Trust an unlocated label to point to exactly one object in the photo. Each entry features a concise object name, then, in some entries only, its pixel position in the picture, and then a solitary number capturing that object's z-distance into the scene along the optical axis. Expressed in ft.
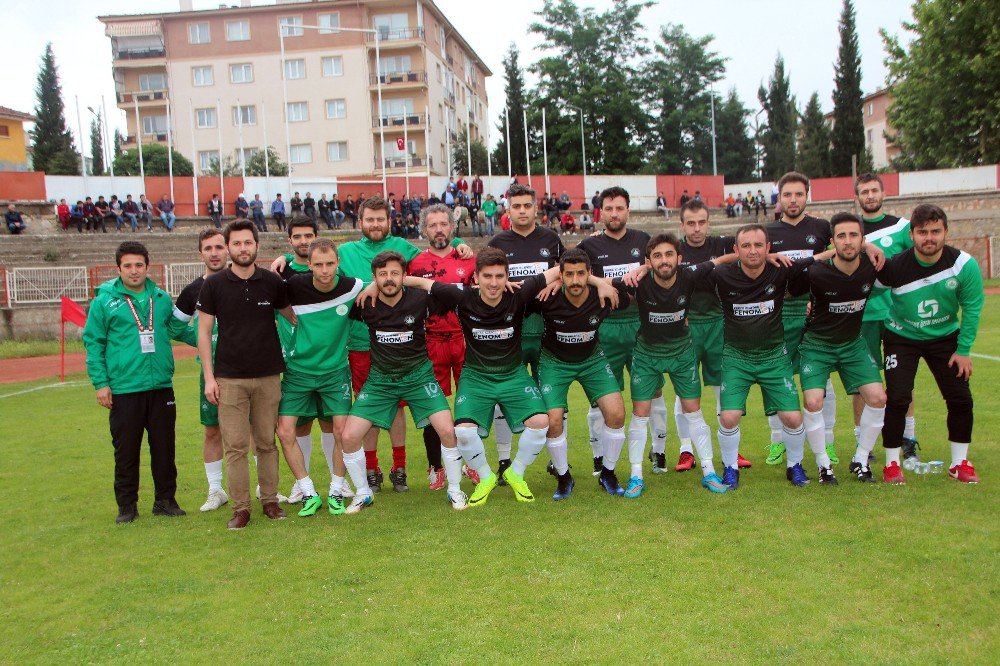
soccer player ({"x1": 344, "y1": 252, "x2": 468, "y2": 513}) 21.88
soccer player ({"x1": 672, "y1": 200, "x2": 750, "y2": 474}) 24.90
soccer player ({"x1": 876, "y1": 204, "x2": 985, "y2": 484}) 21.71
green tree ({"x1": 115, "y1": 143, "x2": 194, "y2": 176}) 174.19
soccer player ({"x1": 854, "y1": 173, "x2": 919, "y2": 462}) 24.62
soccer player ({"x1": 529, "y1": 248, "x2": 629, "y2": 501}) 22.24
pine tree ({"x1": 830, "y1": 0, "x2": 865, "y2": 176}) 213.05
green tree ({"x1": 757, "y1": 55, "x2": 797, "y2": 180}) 235.40
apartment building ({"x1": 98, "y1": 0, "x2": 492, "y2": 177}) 188.24
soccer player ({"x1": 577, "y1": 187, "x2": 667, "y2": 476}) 24.50
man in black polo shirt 20.93
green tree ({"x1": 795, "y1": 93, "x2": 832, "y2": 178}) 213.46
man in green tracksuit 22.08
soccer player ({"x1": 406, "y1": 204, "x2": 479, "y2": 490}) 24.30
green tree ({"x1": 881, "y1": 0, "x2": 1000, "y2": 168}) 131.85
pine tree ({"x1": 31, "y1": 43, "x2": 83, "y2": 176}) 217.56
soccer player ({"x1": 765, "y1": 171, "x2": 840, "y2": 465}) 24.59
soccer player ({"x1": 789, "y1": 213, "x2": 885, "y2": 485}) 22.13
